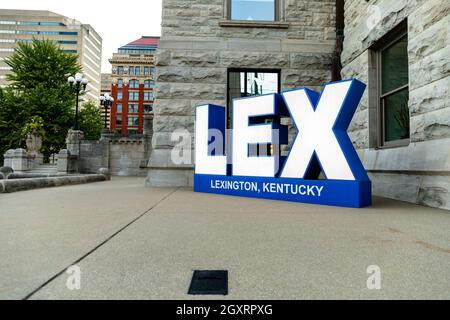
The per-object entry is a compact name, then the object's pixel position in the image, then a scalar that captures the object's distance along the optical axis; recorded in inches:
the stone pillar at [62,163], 708.0
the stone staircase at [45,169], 744.3
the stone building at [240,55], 299.1
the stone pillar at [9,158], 703.7
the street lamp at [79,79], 782.5
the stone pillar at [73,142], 879.1
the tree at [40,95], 1187.9
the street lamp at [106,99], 1034.9
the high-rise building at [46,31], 4505.4
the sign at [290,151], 181.2
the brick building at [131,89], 2655.0
